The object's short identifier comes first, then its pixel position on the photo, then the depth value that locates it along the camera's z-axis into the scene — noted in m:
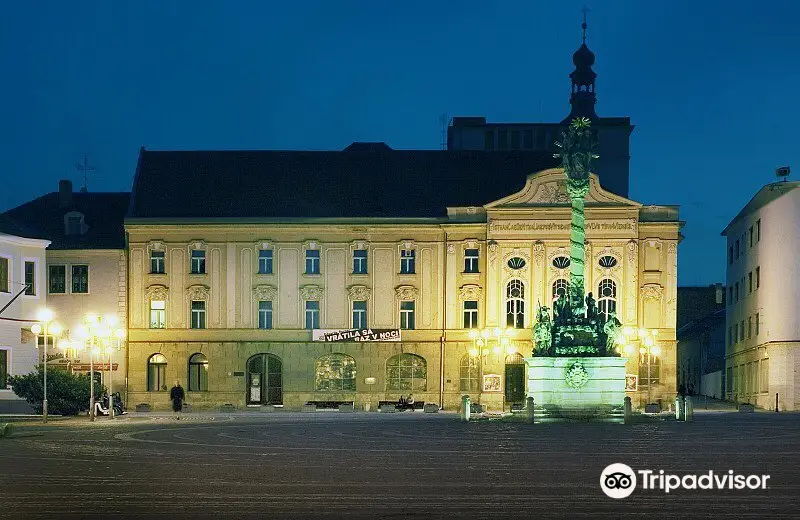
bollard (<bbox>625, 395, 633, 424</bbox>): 58.35
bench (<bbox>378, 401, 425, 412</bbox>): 83.31
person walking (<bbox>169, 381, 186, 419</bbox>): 81.94
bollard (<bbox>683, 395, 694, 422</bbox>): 61.59
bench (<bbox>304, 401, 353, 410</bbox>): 87.12
